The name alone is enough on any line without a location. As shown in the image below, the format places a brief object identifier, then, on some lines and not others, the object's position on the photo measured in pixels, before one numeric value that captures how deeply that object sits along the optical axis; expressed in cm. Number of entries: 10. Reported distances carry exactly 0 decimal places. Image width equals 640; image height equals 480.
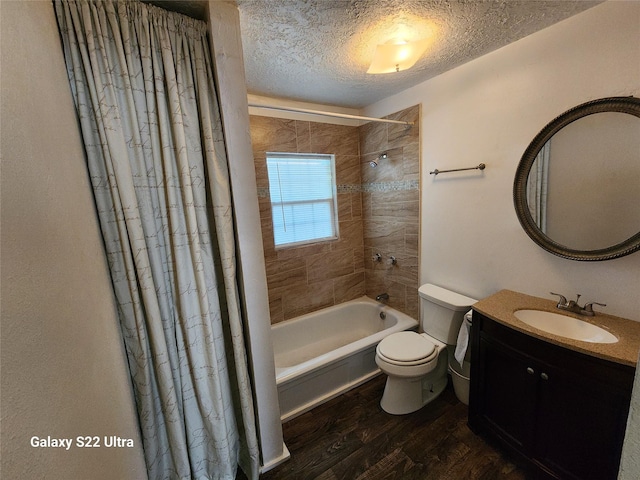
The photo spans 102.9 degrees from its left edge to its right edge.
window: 249
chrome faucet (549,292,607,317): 137
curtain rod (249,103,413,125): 162
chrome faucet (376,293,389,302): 276
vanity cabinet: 108
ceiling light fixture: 145
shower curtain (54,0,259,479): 101
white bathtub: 188
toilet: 175
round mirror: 125
